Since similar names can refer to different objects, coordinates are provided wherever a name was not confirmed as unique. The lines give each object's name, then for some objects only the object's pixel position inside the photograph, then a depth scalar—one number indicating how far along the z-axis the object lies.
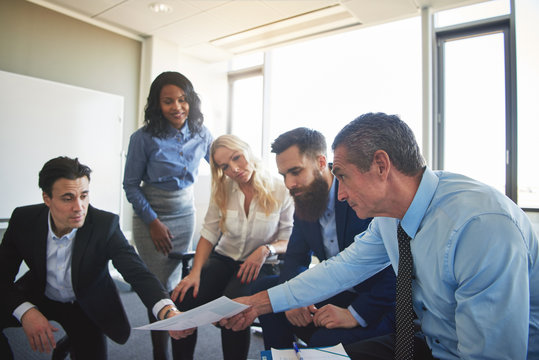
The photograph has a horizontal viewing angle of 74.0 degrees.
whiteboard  3.13
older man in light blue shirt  0.76
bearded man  1.30
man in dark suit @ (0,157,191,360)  1.65
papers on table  0.93
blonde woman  1.77
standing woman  2.17
